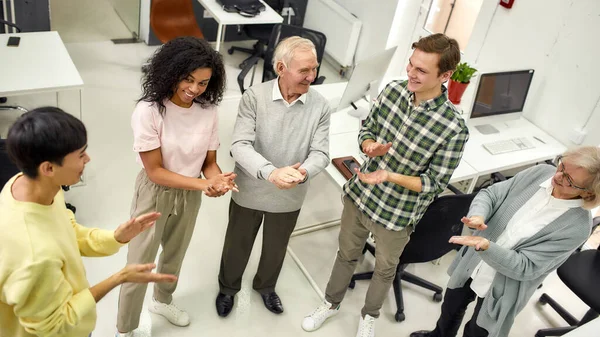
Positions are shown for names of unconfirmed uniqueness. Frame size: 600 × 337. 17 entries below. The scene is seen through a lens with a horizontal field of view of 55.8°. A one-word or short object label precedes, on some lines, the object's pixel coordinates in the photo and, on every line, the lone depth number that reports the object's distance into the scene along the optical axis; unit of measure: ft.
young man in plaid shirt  8.00
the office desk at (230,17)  15.87
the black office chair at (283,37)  14.12
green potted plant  13.30
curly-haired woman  7.30
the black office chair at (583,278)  10.43
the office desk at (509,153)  12.42
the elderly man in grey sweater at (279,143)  7.99
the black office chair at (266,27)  17.90
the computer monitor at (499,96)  12.87
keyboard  12.86
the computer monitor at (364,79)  11.69
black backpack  16.39
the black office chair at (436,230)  9.63
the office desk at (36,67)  11.04
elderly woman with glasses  7.52
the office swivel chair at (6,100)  12.96
